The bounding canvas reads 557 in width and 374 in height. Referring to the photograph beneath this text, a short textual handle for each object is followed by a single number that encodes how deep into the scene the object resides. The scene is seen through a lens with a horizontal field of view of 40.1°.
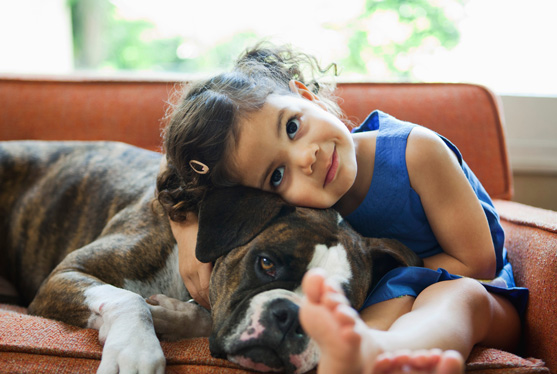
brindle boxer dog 0.61
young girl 0.69
